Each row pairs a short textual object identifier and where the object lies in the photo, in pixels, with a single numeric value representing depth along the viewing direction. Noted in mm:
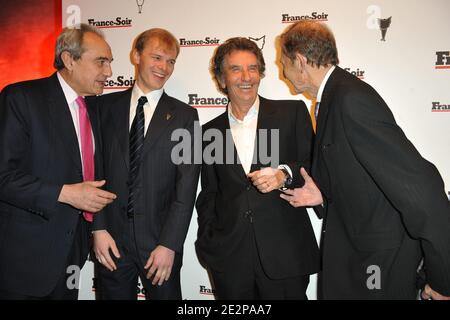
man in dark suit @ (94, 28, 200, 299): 2270
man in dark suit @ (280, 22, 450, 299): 1462
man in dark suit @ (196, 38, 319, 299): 2275
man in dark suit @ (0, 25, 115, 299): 1973
